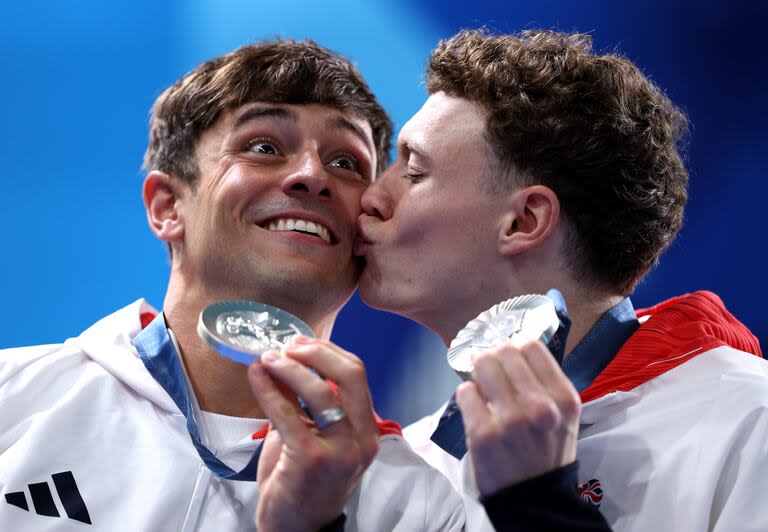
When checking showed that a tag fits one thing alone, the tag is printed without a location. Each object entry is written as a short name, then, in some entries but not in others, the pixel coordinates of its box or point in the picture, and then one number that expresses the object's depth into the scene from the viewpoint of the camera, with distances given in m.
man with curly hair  6.00
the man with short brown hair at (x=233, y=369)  5.88
